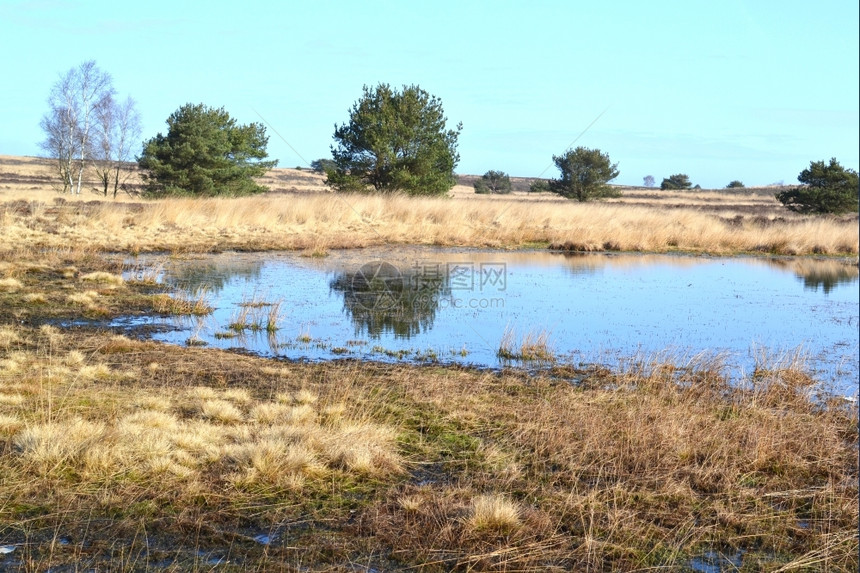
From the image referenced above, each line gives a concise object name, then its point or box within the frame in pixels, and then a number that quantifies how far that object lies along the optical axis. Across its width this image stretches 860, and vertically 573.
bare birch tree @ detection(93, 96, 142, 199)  40.44
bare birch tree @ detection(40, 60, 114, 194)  40.09
